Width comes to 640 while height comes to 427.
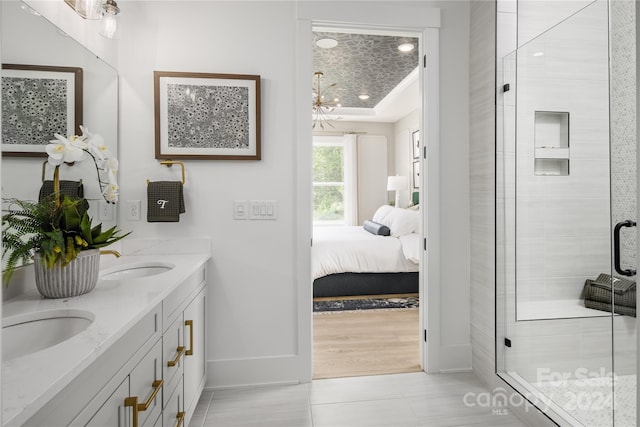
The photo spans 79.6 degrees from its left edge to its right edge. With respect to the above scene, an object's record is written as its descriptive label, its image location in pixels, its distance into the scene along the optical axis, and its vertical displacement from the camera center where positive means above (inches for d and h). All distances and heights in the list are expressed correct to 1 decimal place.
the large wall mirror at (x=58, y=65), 57.4 +23.9
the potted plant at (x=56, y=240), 54.0 -4.5
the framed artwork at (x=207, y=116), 91.3 +22.4
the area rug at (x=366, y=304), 151.0 -38.7
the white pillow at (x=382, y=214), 199.4 -3.2
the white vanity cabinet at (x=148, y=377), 37.1 -21.0
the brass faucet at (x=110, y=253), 77.4 -8.9
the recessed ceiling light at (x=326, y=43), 140.6 +61.7
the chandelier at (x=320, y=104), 195.4 +60.9
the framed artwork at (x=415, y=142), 238.5 +41.5
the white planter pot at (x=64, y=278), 54.7 -10.0
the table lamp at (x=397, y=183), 244.4 +16.0
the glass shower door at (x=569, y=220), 62.7 -2.4
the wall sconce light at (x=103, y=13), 74.4 +39.0
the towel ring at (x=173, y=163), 90.7 +10.8
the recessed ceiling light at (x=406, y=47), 143.0 +60.9
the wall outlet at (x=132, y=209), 91.2 -0.1
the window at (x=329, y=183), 274.8 +18.1
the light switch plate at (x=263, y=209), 95.0 -0.2
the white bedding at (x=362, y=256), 157.9 -19.8
